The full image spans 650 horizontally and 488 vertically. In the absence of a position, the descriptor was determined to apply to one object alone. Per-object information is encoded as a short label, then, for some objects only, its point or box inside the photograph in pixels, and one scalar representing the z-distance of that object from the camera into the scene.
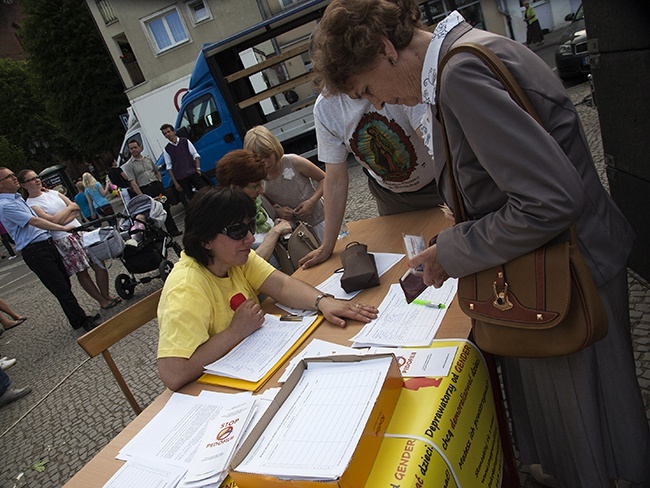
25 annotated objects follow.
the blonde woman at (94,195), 10.69
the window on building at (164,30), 17.12
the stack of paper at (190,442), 1.14
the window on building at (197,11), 16.83
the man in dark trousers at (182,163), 8.36
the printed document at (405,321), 1.44
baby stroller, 5.40
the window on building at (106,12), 18.28
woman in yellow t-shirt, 1.63
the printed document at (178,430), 1.29
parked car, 7.86
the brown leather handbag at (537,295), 0.96
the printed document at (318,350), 1.48
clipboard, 1.49
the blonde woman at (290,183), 3.02
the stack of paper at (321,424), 0.90
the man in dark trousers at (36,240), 4.69
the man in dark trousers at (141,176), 8.59
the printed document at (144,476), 1.19
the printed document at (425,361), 1.21
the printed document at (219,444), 1.11
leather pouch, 1.87
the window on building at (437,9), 9.27
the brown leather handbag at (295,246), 2.67
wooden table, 1.37
